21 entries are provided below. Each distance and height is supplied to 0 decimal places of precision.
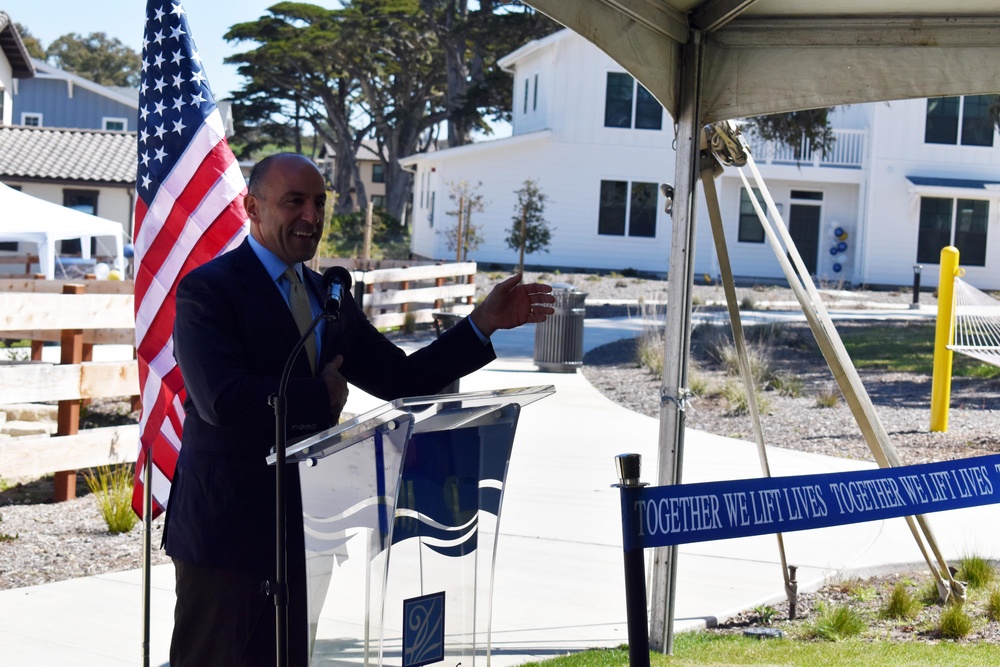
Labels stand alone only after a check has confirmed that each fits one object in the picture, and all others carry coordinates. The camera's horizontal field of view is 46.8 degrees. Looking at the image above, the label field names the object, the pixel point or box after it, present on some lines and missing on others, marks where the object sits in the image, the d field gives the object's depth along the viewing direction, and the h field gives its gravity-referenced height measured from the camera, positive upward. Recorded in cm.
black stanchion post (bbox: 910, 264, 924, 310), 2873 -8
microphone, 276 -7
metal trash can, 1528 -93
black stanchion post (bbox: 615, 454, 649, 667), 327 -95
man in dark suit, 301 -46
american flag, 498 +21
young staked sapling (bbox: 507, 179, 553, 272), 3281 +111
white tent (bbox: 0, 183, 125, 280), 1823 +35
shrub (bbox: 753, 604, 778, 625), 582 -171
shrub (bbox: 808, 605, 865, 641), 548 -166
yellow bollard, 1055 -49
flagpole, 416 -113
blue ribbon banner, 337 -71
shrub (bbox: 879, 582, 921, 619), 583 -164
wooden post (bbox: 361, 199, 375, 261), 2111 +42
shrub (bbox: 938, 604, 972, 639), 548 -161
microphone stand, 266 -59
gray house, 4653 +576
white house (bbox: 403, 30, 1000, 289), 3403 +283
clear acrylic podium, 276 -66
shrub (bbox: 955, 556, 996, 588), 630 -158
